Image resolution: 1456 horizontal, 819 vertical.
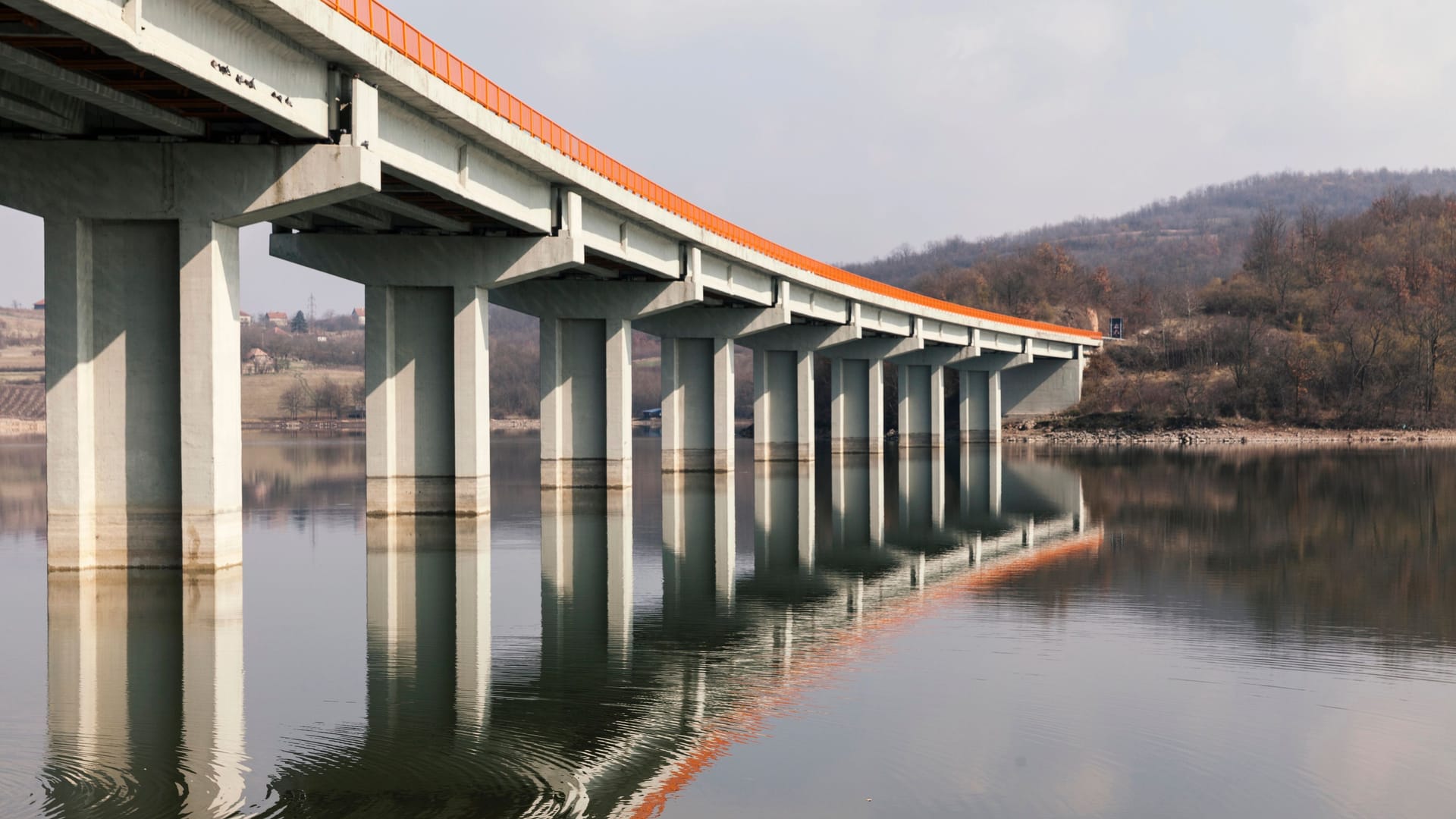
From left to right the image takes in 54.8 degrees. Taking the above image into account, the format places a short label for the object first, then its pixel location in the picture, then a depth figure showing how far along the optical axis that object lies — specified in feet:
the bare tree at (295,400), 592.60
